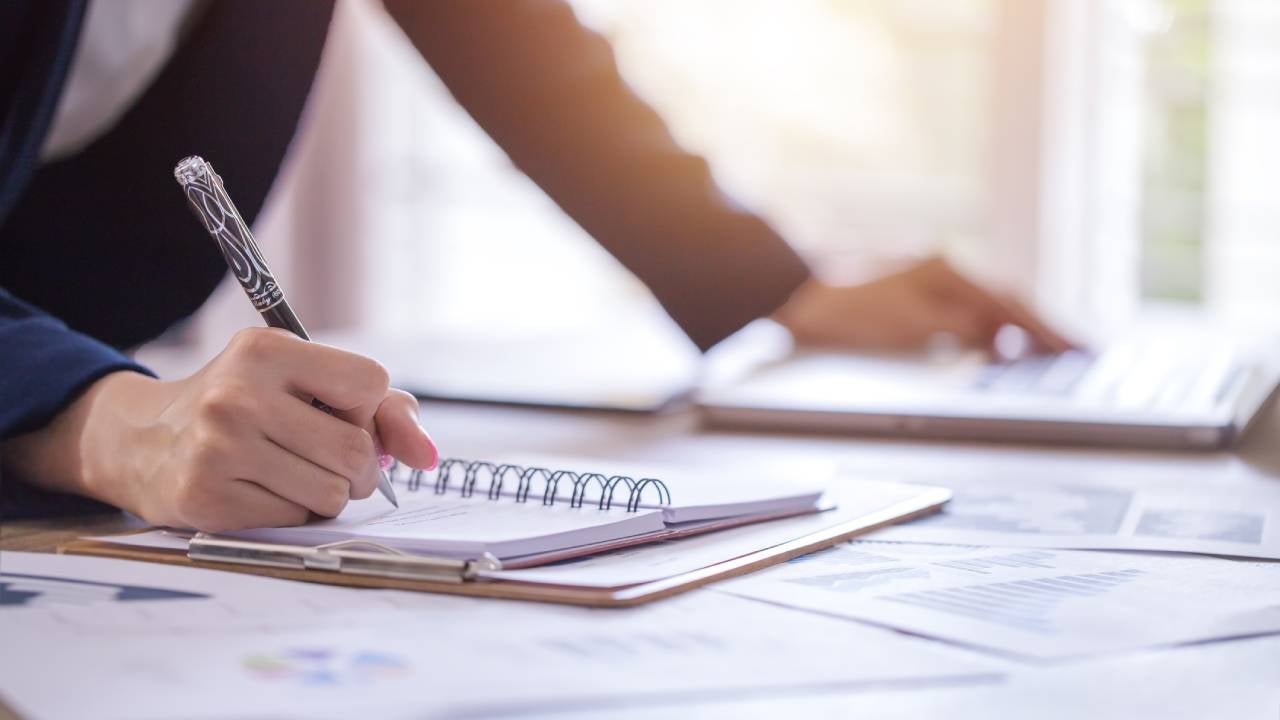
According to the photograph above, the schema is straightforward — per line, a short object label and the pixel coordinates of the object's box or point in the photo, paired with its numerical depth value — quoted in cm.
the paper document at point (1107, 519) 89
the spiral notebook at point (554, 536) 81
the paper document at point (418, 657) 71
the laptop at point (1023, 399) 113
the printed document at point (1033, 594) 77
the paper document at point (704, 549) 81
